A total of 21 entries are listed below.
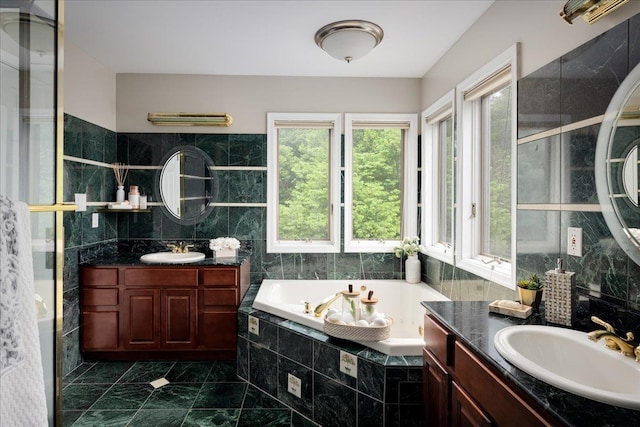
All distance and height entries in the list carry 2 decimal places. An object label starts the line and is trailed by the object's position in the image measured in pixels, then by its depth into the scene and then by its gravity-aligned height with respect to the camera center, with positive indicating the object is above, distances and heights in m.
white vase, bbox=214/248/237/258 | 3.35 -0.34
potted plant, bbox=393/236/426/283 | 3.51 -0.38
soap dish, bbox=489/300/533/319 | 1.57 -0.39
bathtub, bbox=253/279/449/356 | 3.18 -0.71
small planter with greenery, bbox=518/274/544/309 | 1.66 -0.34
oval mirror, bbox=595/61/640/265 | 1.28 +0.19
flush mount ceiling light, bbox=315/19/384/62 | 2.56 +1.25
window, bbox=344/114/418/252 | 3.65 +0.33
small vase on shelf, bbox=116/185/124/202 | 3.48 +0.19
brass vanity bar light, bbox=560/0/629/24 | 1.37 +0.79
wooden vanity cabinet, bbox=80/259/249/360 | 3.04 -0.76
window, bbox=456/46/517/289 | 2.39 +0.31
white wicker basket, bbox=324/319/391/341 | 2.07 -0.66
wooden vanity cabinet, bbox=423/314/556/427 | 1.04 -0.58
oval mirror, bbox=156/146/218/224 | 3.62 +0.29
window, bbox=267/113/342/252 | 3.72 +0.29
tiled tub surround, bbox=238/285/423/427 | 1.91 -0.93
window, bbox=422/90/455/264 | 3.25 +0.33
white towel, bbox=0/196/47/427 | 0.80 -0.26
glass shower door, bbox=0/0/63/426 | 0.89 +0.19
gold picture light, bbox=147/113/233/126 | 3.51 +0.91
